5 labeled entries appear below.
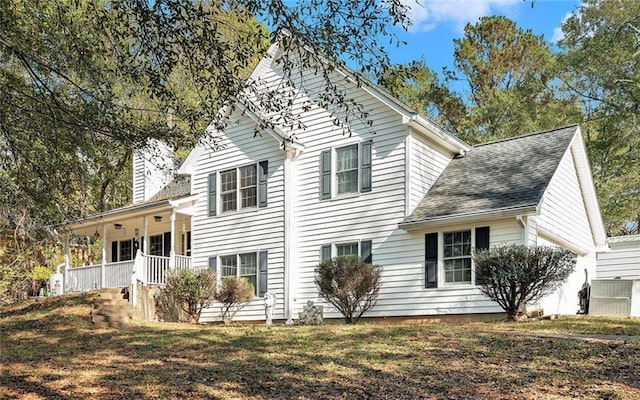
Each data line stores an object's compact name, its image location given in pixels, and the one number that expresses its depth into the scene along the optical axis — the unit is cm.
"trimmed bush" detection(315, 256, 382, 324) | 1384
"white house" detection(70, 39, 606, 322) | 1434
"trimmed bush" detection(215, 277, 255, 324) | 1686
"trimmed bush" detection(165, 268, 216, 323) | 1694
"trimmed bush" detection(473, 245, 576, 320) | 1171
